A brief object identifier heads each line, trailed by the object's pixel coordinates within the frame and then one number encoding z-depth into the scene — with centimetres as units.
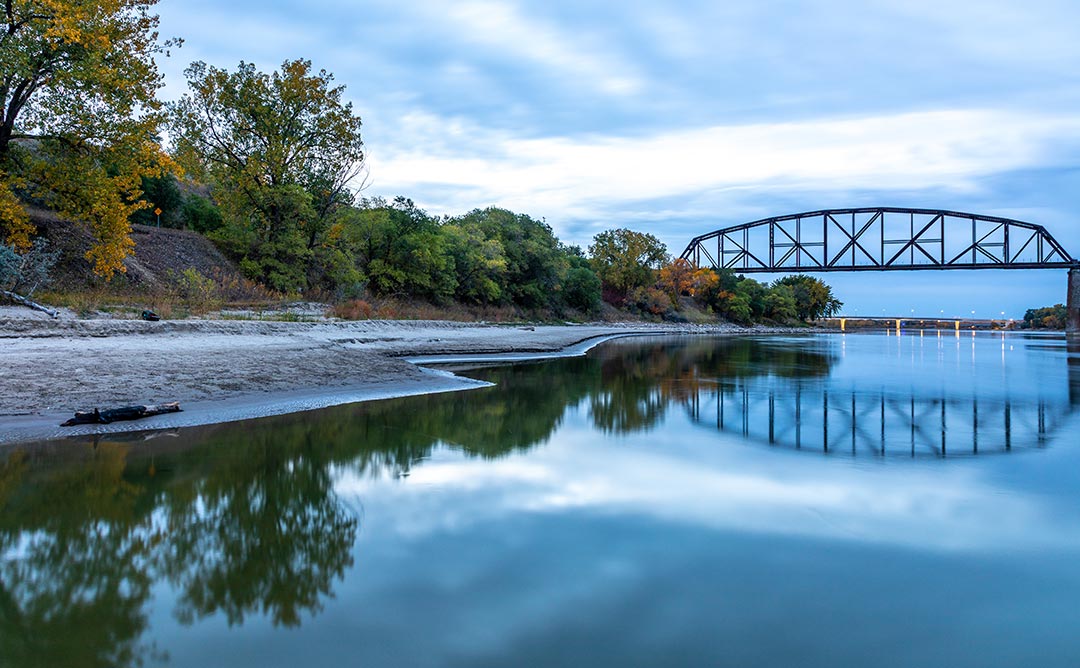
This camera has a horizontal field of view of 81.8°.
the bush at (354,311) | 2841
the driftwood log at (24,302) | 1551
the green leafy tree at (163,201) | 3259
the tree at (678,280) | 9594
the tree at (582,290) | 6875
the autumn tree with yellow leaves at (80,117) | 1814
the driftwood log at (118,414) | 811
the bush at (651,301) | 8781
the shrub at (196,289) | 2233
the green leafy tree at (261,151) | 3088
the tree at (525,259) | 5694
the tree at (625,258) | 8550
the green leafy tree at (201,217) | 3659
